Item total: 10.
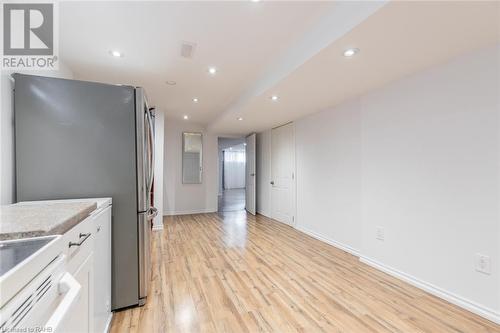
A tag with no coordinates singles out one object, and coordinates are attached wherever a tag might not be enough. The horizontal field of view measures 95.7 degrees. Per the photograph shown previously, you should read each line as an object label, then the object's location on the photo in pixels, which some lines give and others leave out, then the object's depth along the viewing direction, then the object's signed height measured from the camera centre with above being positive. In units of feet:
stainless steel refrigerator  5.06 +0.35
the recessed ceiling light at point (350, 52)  5.87 +3.01
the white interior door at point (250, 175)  19.01 -0.72
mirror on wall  18.54 +0.78
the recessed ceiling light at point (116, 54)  7.35 +3.76
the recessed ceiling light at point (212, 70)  8.53 +3.74
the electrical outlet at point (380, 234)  8.43 -2.55
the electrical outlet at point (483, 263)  5.69 -2.51
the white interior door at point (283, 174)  14.87 -0.49
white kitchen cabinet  3.11 -1.75
